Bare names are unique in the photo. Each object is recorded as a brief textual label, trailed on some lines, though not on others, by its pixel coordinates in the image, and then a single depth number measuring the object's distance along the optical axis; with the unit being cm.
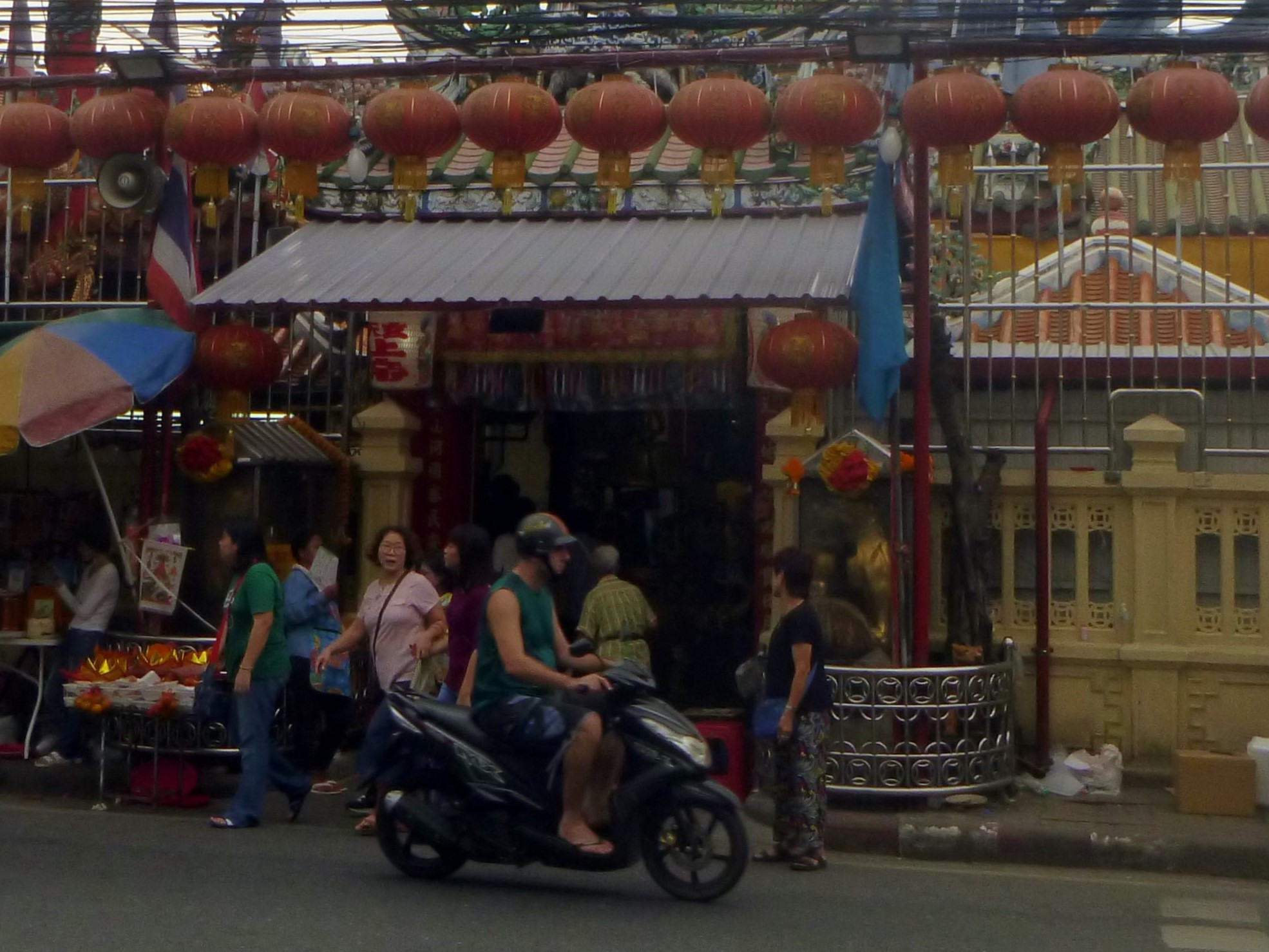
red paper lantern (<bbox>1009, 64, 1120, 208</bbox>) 752
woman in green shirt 748
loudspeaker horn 905
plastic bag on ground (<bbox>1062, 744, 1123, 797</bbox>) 850
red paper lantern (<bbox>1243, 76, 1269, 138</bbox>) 746
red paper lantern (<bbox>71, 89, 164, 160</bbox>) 883
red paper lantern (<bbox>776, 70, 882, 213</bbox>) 776
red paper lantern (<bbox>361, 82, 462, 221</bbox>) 818
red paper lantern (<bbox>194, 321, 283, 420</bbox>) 910
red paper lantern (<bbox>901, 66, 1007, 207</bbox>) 762
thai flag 916
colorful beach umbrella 837
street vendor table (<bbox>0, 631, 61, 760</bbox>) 912
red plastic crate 848
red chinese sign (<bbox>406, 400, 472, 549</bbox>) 1071
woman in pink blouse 786
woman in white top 927
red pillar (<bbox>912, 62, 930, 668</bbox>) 827
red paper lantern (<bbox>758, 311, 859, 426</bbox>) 827
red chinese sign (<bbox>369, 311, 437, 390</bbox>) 1031
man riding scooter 604
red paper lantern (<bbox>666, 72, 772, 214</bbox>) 786
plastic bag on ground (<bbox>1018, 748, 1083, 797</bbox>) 848
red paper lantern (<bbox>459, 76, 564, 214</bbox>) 804
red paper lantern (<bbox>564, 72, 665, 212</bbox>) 797
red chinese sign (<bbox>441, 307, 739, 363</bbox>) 989
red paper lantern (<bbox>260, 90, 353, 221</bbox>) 831
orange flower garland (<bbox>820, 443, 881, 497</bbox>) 856
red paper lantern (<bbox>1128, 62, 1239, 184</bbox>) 750
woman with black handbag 689
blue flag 809
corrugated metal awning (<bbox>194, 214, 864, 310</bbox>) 874
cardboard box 801
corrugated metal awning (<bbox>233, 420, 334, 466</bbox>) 964
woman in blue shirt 826
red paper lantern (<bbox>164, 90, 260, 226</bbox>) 848
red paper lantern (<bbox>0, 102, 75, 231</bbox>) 876
